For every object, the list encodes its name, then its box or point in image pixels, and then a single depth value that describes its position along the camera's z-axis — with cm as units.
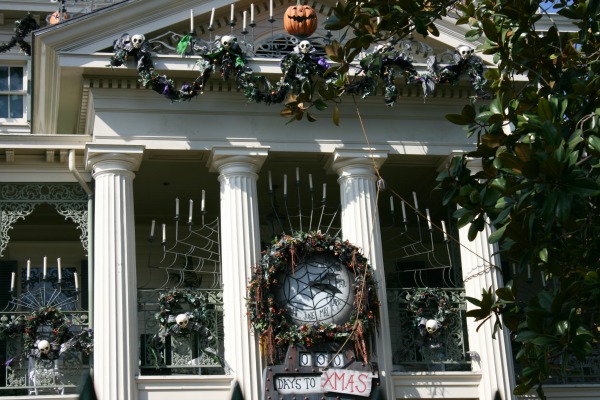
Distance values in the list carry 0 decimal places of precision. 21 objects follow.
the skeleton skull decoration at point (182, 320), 1867
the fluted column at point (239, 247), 1836
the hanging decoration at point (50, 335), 1853
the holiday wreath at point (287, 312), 1831
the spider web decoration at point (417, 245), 2367
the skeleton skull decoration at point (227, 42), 1894
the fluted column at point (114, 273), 1792
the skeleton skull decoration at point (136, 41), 1894
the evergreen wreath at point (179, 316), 1877
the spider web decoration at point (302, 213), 2229
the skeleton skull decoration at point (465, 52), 1980
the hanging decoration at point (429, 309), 1956
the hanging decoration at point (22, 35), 2555
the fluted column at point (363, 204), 1936
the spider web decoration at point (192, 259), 2281
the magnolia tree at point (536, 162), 1097
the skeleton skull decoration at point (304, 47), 1917
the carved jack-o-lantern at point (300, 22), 1969
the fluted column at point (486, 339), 1917
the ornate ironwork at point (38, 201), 1994
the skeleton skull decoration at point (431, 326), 1948
